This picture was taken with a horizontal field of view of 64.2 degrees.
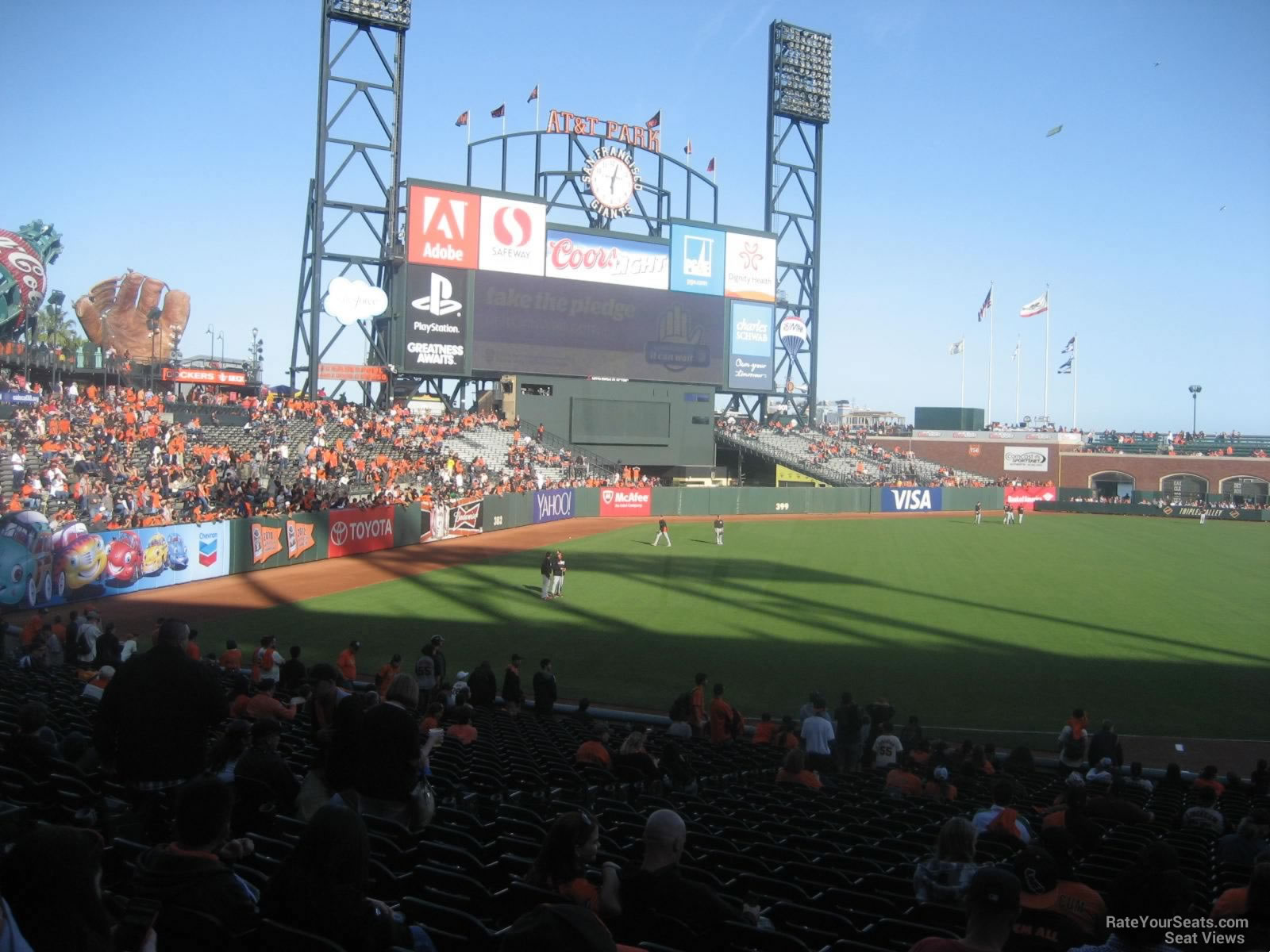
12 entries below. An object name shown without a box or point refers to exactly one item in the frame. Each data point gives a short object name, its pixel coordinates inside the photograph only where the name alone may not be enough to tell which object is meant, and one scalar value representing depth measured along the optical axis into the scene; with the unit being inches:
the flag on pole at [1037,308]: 2815.0
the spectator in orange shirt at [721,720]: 531.2
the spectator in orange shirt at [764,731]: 526.6
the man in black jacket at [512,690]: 589.9
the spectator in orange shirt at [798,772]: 399.5
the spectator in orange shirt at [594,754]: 375.6
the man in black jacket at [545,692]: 575.2
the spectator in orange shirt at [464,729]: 399.2
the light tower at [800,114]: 2603.3
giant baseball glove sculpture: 2930.6
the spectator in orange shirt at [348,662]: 578.9
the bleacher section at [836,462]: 2593.5
